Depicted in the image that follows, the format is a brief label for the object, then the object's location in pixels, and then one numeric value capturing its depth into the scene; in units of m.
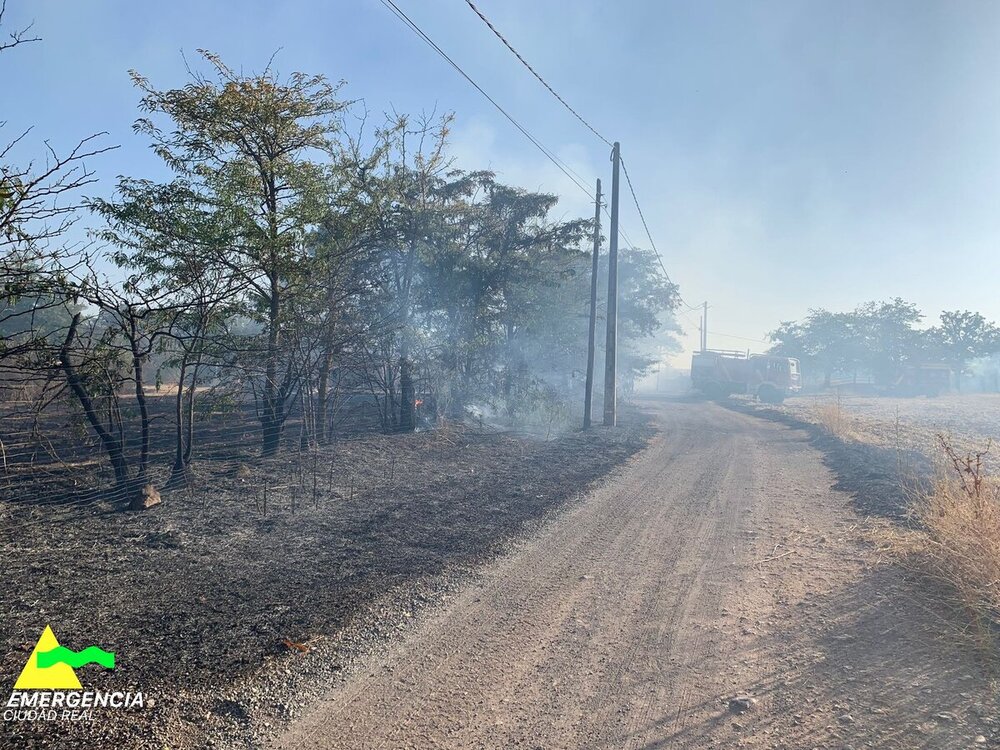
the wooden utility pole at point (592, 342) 16.44
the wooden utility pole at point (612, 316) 16.52
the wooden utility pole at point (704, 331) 60.00
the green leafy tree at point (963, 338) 52.03
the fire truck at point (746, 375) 36.69
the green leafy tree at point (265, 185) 8.11
